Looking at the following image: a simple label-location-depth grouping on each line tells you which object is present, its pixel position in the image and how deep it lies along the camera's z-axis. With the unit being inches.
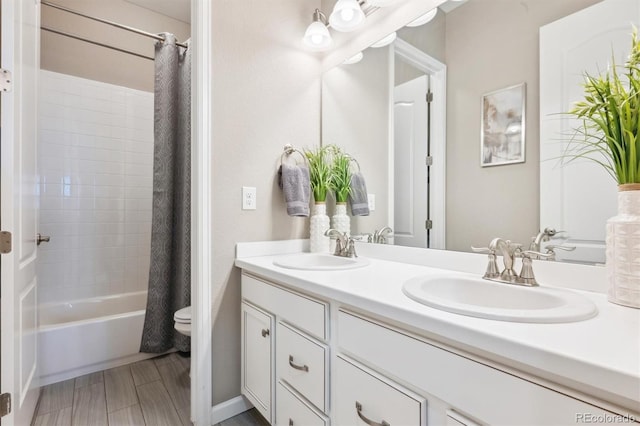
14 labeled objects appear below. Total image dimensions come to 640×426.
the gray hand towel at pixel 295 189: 61.7
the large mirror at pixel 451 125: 40.4
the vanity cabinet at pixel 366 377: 21.0
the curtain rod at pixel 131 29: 75.4
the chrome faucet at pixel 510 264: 35.8
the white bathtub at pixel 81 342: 68.9
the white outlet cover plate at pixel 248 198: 60.6
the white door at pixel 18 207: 44.8
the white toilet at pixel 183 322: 67.4
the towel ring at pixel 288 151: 66.7
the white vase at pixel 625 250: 27.3
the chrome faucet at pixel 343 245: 59.9
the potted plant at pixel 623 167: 27.6
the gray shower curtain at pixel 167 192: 78.2
